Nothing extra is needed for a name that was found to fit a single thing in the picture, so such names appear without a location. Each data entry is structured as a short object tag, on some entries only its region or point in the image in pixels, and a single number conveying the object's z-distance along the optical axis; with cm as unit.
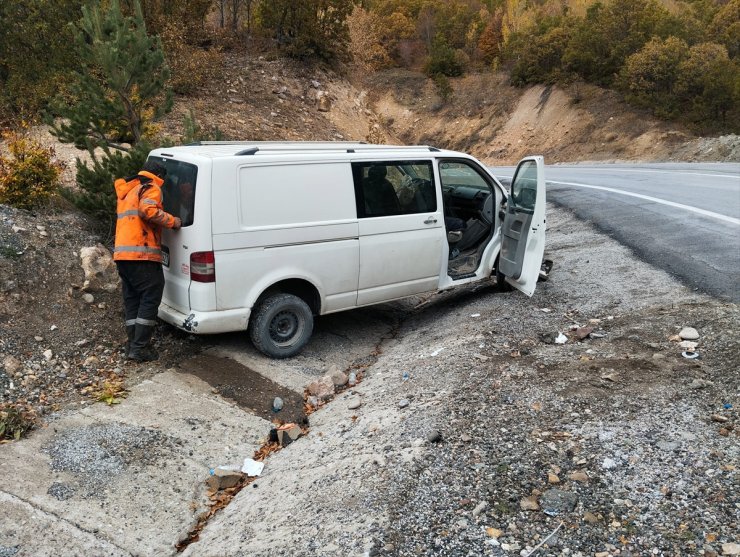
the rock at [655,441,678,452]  388
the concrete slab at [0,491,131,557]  362
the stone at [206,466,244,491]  450
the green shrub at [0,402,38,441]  471
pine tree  797
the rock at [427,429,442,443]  428
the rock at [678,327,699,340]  531
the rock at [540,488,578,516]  347
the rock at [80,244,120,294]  698
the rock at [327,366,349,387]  599
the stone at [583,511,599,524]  336
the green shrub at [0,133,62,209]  756
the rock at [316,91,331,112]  2000
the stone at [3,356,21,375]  557
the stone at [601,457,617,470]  378
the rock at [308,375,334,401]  578
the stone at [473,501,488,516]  352
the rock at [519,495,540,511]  350
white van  573
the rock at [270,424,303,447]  503
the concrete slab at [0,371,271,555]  396
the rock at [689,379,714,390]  455
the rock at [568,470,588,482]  369
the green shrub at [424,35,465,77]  3475
